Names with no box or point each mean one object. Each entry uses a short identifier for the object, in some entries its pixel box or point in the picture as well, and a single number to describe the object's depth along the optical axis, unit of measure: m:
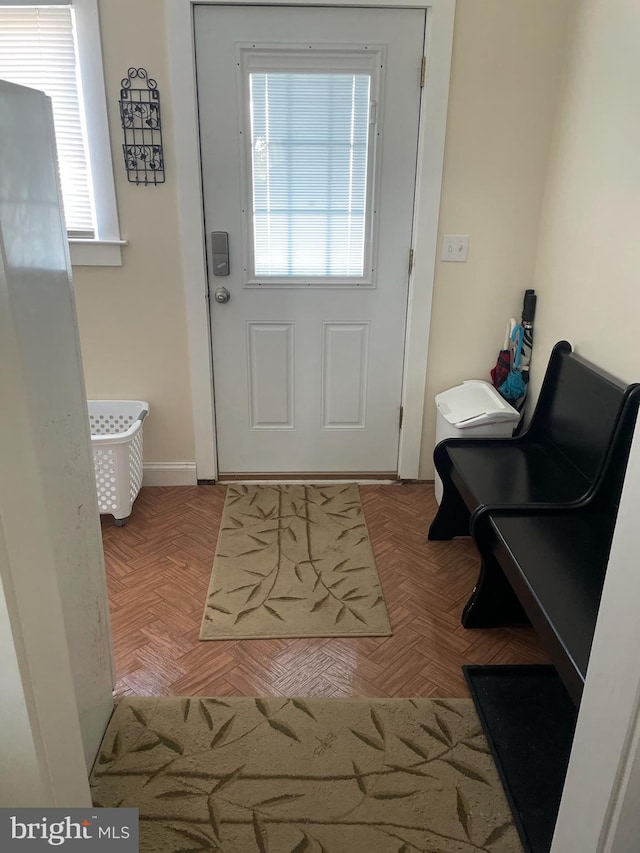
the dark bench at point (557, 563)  1.46
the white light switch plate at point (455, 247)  2.75
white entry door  2.51
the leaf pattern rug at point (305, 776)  1.46
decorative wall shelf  2.52
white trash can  2.55
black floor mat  1.50
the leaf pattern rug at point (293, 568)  2.17
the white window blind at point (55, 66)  2.42
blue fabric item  2.74
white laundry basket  2.59
